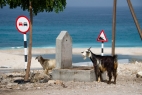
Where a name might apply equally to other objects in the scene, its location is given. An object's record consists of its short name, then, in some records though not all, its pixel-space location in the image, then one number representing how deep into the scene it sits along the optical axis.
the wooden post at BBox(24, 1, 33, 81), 19.44
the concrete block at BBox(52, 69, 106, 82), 19.28
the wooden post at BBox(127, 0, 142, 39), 23.89
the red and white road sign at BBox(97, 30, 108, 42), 29.44
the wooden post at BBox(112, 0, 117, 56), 30.27
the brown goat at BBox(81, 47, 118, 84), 18.84
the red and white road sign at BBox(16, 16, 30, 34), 19.19
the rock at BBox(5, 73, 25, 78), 22.08
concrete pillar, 19.66
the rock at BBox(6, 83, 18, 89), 17.81
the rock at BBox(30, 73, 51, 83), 19.75
